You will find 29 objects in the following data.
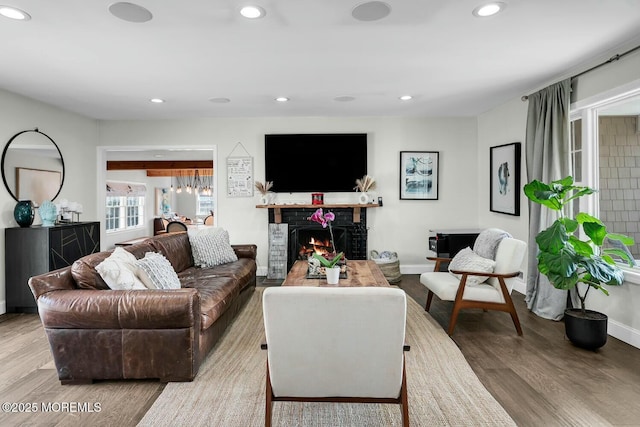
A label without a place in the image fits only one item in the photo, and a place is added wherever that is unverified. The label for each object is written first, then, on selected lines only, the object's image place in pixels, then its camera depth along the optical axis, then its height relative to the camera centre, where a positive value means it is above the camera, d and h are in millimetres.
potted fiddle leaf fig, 2936 -377
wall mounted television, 5727 +821
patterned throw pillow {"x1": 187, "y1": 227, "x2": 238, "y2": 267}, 4285 -402
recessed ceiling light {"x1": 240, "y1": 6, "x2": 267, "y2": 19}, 2395 +1319
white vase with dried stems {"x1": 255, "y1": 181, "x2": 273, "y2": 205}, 5688 +344
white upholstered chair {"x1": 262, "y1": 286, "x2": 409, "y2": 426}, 1649 -599
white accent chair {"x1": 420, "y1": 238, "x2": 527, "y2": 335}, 3320 -687
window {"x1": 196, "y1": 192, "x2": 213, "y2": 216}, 14164 +368
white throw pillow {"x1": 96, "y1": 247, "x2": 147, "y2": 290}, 2598 -419
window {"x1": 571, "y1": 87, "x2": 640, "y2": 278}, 3473 +474
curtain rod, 2992 +1302
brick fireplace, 5797 -243
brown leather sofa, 2395 -758
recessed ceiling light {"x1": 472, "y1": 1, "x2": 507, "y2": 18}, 2366 +1323
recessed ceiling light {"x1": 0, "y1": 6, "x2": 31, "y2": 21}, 2369 +1302
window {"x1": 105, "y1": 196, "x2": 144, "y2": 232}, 9484 +49
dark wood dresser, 4086 -488
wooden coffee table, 3318 -609
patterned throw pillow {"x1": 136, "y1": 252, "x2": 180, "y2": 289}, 2756 -453
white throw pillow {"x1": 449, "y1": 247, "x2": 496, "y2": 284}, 3418 -484
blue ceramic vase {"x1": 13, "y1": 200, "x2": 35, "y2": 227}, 4152 +12
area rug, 2066 -1132
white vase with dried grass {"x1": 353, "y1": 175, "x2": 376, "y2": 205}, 5672 +415
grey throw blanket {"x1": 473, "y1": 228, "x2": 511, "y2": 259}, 3604 -290
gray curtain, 3707 +565
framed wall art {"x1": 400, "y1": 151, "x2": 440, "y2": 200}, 5809 +595
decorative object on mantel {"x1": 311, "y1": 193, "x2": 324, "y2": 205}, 5746 +223
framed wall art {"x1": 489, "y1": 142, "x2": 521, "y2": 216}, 4758 +460
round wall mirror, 4250 +572
